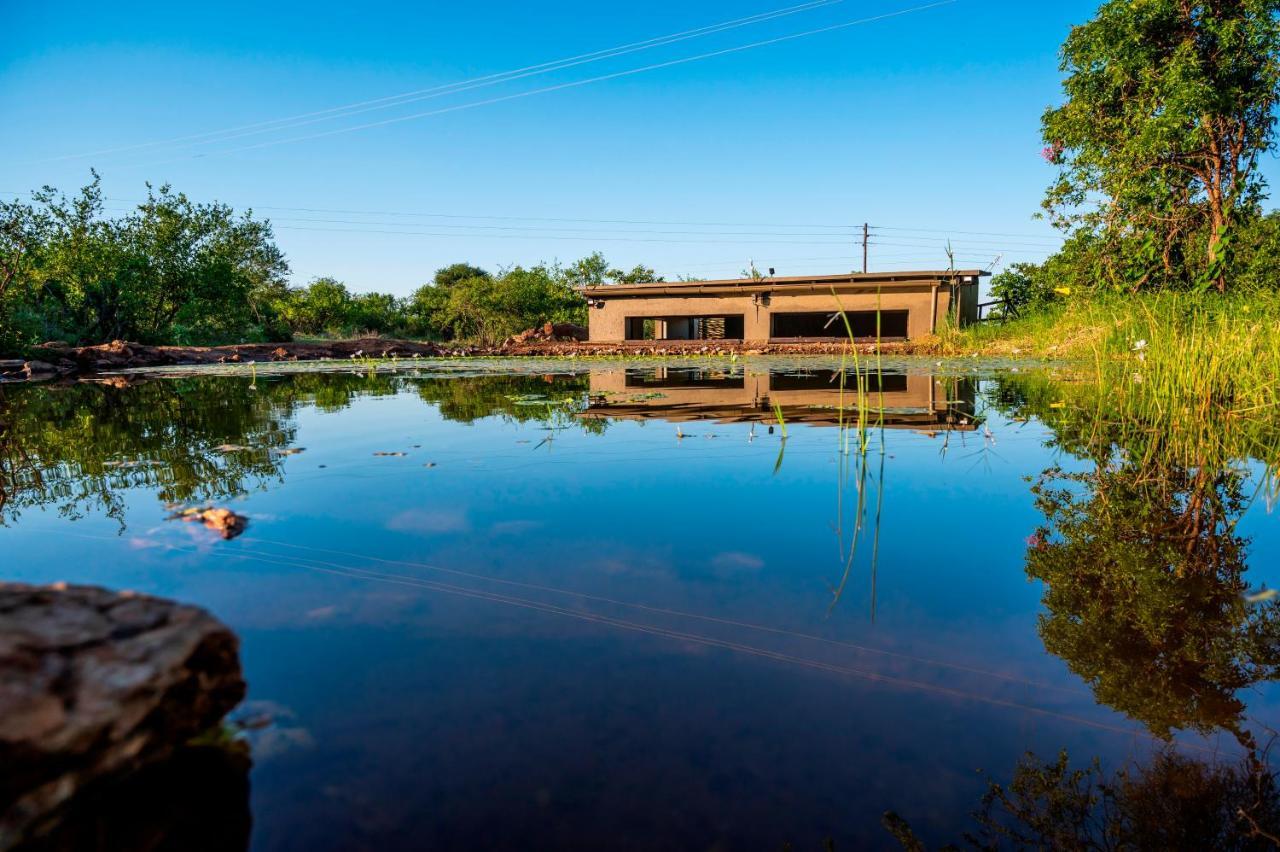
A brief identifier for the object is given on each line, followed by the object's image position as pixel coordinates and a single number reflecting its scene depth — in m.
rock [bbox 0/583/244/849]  0.83
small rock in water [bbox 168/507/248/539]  2.44
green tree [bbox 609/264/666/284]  40.75
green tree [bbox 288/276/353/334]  34.84
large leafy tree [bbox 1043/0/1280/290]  11.91
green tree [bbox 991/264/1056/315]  23.47
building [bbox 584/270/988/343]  19.05
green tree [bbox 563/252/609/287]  41.06
